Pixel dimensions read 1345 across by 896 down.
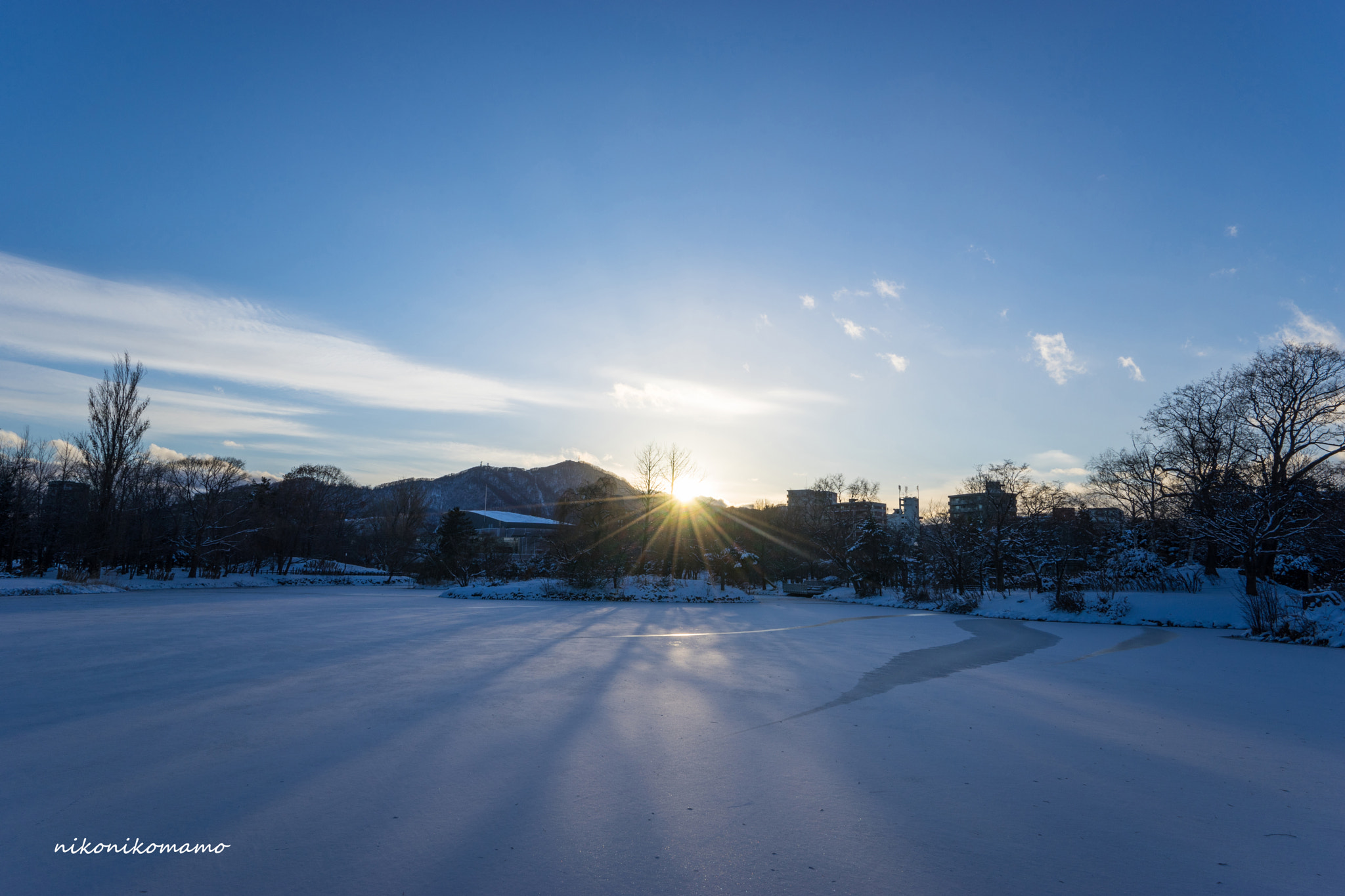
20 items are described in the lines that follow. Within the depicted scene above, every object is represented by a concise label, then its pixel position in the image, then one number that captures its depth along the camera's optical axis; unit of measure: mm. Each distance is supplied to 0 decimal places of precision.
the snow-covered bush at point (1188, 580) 22744
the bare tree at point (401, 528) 47906
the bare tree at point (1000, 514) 29703
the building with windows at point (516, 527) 63581
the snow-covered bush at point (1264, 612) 15180
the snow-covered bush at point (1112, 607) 19953
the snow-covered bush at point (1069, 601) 21141
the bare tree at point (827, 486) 78188
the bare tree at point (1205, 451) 24969
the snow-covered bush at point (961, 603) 24547
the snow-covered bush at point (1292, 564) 20828
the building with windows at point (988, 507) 31016
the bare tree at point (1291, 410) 23000
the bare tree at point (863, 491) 82250
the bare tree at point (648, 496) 30067
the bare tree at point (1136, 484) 31891
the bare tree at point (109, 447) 31109
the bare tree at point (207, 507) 38281
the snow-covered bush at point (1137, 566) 24062
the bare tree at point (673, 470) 36094
